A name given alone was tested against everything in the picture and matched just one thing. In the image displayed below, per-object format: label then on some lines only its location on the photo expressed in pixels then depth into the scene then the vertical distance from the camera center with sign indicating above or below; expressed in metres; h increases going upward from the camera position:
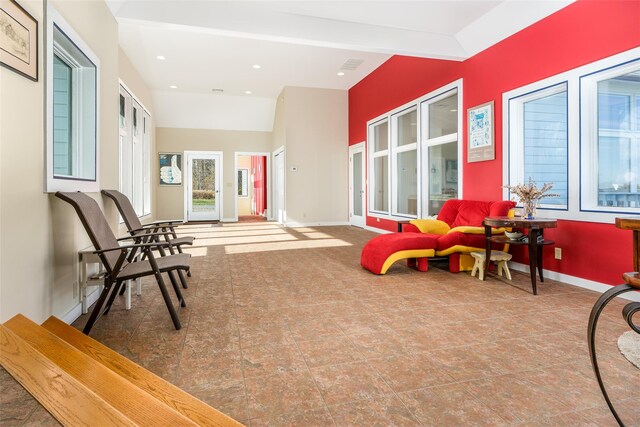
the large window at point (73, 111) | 2.67 +0.93
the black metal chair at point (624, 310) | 1.34 -0.36
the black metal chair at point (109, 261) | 2.45 -0.36
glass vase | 3.78 +0.06
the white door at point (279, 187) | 10.32 +0.86
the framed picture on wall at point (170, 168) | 11.08 +1.45
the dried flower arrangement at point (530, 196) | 3.77 +0.20
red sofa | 4.24 -0.20
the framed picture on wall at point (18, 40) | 1.91 +1.01
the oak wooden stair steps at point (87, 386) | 1.03 -0.60
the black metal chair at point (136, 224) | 3.58 -0.11
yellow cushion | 4.91 -0.16
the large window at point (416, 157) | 5.87 +1.13
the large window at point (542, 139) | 4.07 +0.92
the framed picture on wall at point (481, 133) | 4.82 +1.15
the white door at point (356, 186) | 9.26 +0.77
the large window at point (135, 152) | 6.99 +1.40
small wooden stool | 4.03 -0.54
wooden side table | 3.51 -0.19
